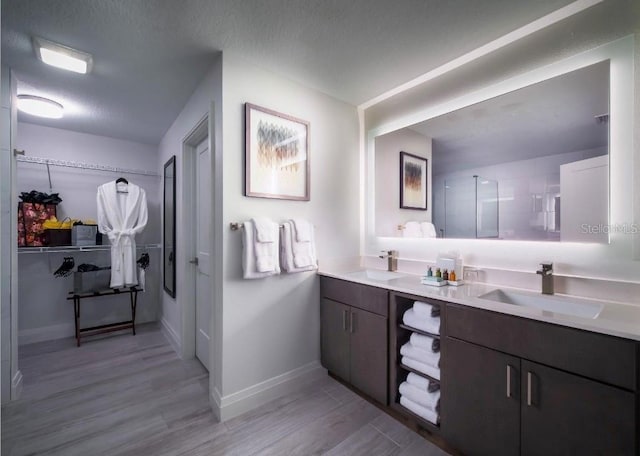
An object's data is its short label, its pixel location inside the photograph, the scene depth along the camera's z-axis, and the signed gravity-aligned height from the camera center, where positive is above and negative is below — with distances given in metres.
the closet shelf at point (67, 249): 2.72 -0.20
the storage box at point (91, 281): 3.00 -0.59
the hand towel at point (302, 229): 2.05 +0.00
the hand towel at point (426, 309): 1.59 -0.47
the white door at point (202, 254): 2.41 -0.23
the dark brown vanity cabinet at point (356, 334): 1.81 -0.76
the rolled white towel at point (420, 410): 1.56 -1.07
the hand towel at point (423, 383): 1.61 -0.92
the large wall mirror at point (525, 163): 1.46 +0.41
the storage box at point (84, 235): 2.95 -0.06
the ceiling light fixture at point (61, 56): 1.71 +1.13
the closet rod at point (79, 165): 2.85 +0.72
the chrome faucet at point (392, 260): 2.33 -0.26
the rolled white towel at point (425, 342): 1.59 -0.67
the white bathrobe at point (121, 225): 3.02 +0.05
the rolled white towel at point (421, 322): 1.58 -0.56
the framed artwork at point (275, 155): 1.92 +0.55
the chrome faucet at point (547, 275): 1.52 -0.26
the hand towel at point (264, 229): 1.85 +0.00
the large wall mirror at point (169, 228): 2.94 +0.01
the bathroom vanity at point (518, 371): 1.03 -0.65
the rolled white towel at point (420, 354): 1.58 -0.76
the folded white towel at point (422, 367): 1.58 -0.83
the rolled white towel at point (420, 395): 1.57 -0.99
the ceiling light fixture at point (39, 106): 2.26 +1.05
